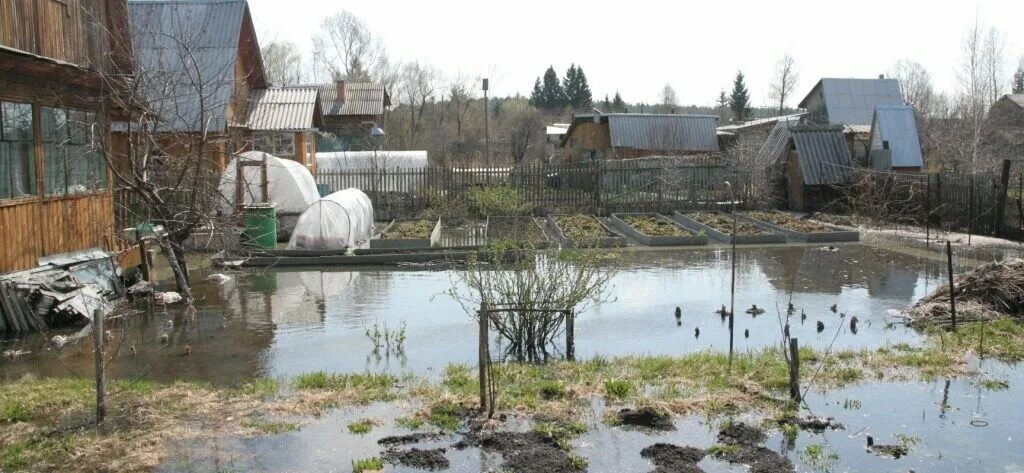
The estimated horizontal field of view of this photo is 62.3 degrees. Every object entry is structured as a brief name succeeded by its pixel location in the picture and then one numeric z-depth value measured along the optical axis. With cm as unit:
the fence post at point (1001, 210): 1991
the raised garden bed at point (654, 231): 2031
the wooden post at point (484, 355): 720
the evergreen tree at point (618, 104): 7860
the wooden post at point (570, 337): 962
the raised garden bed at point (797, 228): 2041
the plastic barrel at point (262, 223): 1895
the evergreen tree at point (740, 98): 7475
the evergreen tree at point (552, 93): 8494
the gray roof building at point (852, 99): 3656
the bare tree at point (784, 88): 6397
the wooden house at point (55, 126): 1179
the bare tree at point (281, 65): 4891
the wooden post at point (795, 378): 765
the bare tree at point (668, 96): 9312
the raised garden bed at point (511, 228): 1971
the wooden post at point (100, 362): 684
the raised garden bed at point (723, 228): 2052
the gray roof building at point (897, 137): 2670
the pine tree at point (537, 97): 8575
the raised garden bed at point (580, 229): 1961
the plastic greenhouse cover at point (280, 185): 2106
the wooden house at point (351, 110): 4366
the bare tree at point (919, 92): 5269
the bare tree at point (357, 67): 6319
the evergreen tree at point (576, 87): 8469
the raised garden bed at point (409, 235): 1927
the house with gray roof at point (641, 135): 4012
